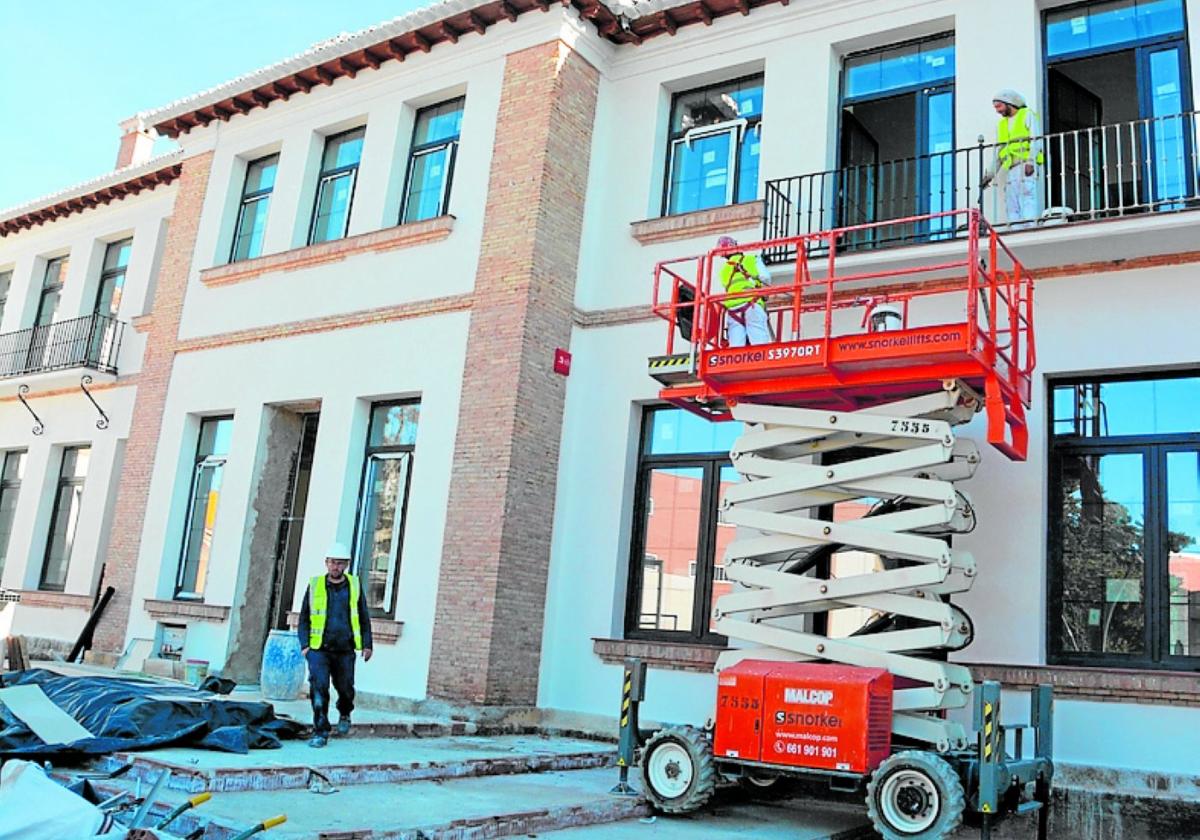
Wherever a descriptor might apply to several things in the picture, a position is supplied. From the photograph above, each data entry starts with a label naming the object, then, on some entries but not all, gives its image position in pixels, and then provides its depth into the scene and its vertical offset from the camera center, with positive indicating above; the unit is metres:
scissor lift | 7.62 +0.87
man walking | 9.52 -0.03
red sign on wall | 12.73 +3.20
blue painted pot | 11.80 -0.47
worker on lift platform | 9.72 +3.05
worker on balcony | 10.12 +4.77
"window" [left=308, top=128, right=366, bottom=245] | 15.27 +6.01
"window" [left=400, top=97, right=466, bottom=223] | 14.23 +6.04
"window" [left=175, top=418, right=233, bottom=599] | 15.20 +1.49
